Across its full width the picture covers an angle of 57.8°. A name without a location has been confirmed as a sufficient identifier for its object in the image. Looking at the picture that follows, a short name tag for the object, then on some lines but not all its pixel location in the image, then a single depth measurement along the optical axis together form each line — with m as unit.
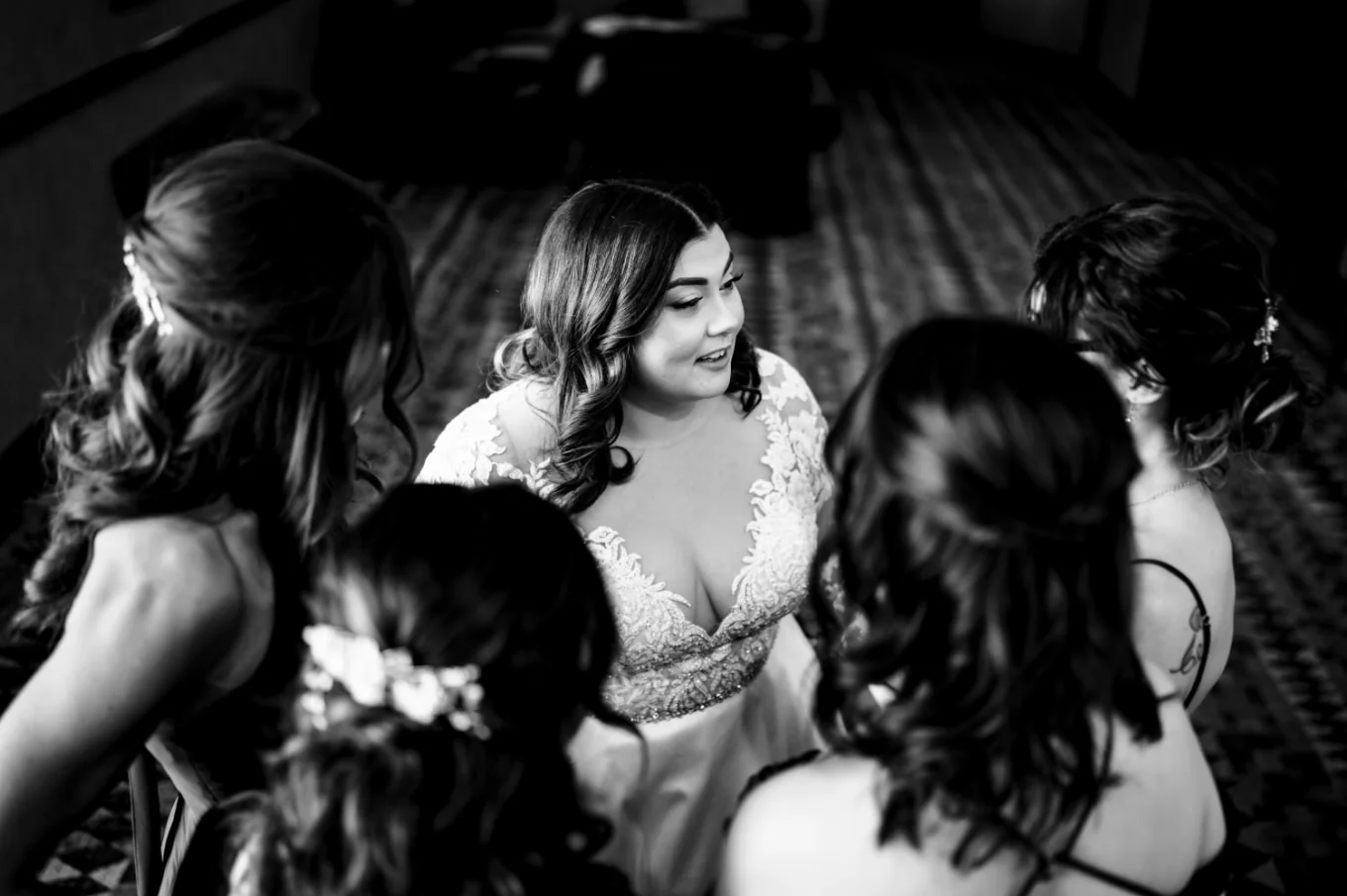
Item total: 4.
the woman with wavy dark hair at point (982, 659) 1.00
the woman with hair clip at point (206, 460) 1.24
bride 1.97
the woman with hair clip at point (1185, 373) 1.61
